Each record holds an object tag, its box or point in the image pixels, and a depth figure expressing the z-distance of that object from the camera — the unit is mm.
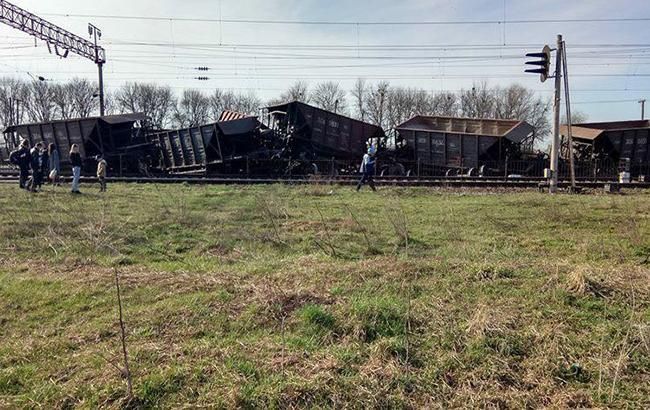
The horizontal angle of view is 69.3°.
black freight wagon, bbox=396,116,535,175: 20906
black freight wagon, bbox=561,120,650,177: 20906
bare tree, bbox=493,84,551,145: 69875
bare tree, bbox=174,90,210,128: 80062
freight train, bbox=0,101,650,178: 20922
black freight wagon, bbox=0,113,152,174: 22344
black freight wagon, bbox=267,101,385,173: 21156
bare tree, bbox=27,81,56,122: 73562
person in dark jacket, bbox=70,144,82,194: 14445
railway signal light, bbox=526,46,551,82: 15227
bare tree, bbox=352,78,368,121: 73750
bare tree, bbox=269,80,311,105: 68625
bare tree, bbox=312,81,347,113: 73281
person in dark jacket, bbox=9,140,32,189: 14930
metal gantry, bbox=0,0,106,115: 28625
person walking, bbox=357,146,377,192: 15602
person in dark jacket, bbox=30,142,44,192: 14281
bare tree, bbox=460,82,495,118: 68938
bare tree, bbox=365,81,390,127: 72350
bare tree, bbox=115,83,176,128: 77562
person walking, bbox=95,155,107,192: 15281
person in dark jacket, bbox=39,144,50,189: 15509
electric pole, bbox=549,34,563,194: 15352
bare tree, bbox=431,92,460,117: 68806
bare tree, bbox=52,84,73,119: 73750
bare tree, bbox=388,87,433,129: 72312
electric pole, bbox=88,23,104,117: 36125
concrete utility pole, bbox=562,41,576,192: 15844
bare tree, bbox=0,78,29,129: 72125
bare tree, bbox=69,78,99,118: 74125
